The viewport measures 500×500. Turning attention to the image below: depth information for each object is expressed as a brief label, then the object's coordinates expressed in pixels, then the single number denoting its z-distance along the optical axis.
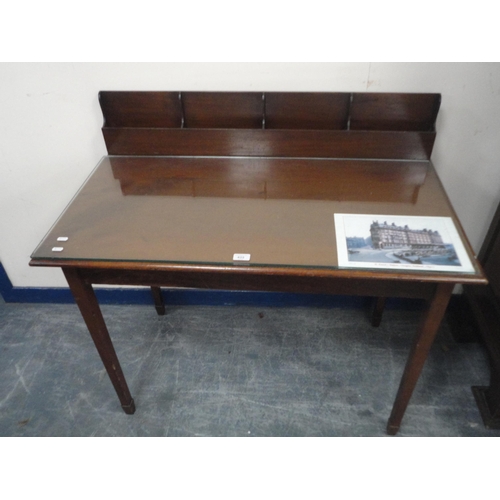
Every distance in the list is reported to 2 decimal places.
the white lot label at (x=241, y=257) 1.03
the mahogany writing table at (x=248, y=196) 1.06
